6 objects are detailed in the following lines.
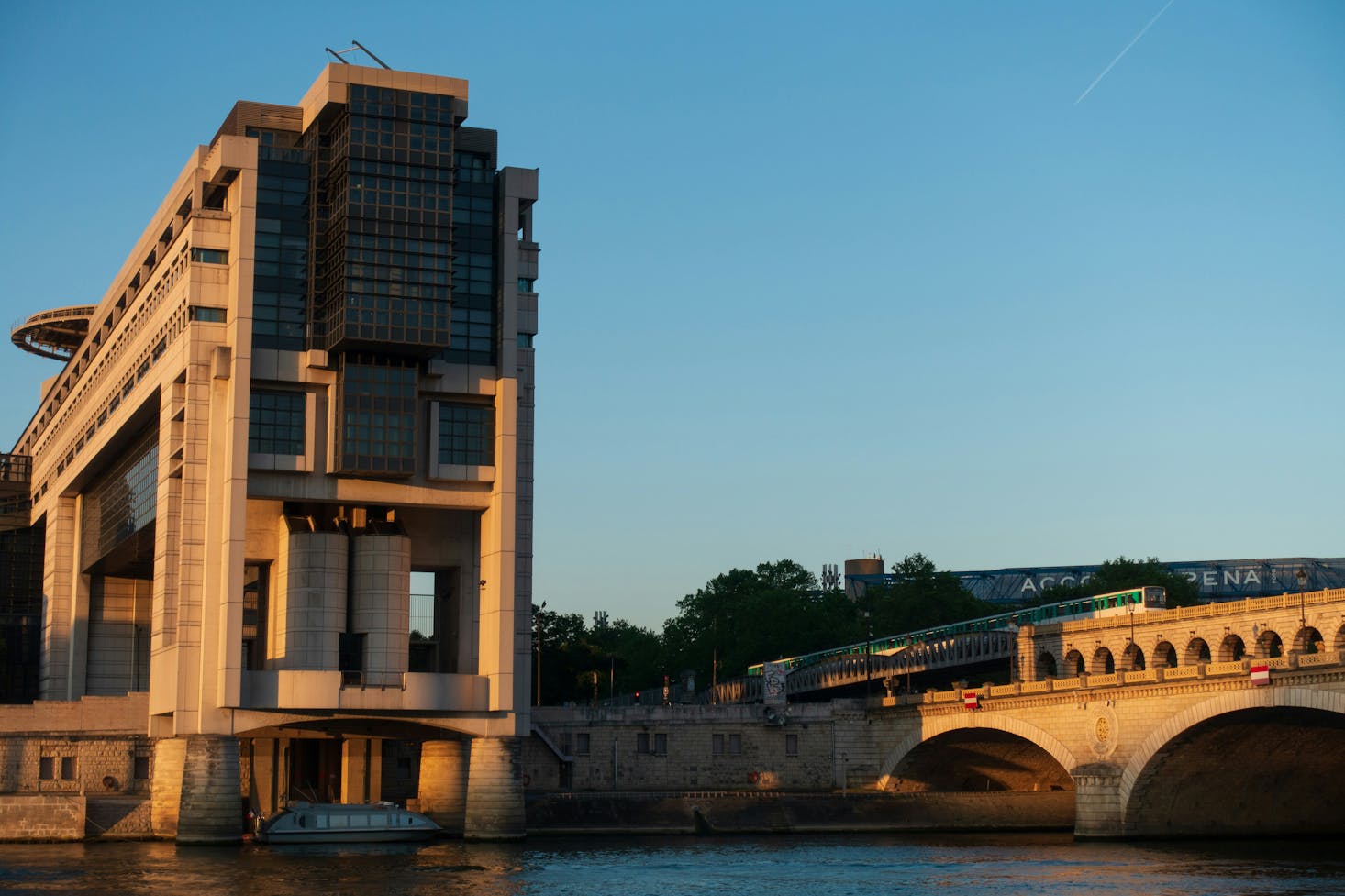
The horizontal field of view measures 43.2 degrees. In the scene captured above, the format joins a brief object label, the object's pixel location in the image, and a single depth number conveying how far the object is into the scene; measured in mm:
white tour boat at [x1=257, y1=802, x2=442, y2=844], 93438
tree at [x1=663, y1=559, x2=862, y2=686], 170000
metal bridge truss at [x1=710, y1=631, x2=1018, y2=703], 123438
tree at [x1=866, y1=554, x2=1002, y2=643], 171250
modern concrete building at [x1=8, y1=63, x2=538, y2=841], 92188
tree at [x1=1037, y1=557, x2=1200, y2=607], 164250
